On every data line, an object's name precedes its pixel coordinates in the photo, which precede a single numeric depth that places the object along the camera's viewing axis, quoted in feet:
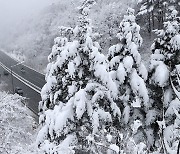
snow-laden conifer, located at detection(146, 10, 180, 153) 46.50
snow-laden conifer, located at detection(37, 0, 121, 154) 35.22
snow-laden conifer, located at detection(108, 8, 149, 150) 46.47
